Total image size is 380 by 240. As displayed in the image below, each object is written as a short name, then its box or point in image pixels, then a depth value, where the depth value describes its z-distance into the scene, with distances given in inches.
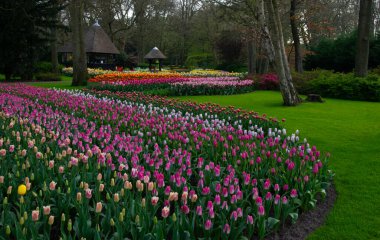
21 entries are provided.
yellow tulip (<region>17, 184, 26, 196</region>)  123.1
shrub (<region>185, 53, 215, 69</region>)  2126.0
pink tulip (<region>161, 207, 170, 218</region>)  116.7
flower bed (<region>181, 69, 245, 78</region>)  1243.7
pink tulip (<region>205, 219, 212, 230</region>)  116.4
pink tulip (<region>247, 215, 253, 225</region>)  124.2
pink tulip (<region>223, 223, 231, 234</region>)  120.6
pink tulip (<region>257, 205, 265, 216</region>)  128.5
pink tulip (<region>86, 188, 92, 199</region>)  128.6
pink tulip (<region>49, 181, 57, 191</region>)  136.3
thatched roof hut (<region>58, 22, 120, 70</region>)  1535.4
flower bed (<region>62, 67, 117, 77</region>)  1297.5
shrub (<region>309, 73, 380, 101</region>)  654.5
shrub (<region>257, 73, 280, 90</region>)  871.4
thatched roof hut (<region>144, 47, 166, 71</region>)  1640.0
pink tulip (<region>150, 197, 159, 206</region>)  126.0
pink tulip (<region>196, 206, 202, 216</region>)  124.1
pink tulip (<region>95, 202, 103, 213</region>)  116.5
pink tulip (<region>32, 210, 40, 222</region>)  109.1
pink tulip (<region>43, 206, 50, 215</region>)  116.5
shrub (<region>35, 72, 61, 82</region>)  1103.2
